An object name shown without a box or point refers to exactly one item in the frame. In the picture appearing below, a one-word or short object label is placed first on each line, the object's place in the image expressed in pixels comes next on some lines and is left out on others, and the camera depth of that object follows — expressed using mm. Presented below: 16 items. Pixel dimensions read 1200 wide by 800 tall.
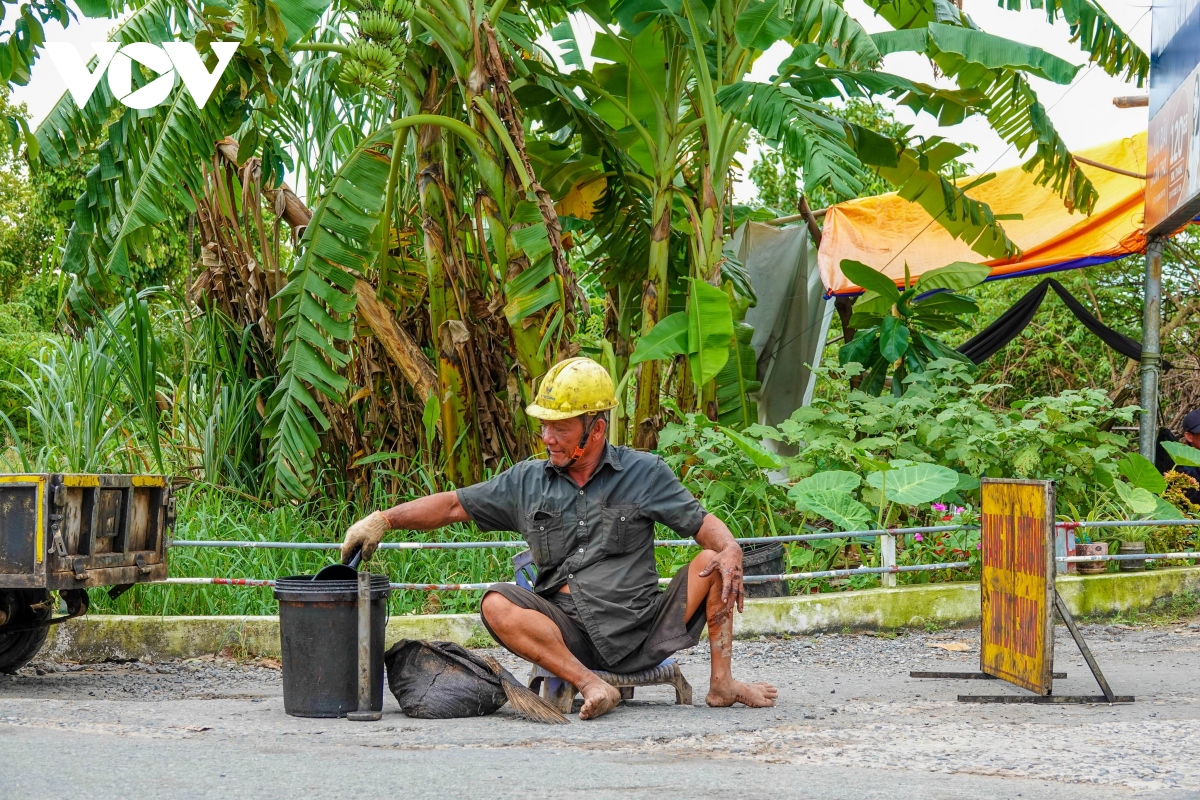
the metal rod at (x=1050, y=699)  11523
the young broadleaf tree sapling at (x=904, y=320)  22094
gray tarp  27203
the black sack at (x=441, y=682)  10844
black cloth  24469
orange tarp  23844
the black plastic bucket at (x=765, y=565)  16594
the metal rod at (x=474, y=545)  14867
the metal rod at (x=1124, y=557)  17516
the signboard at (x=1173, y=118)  20000
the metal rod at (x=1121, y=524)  17375
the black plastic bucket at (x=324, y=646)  10773
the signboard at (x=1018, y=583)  11141
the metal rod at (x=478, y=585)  14633
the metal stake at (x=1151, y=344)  21906
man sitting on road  10664
